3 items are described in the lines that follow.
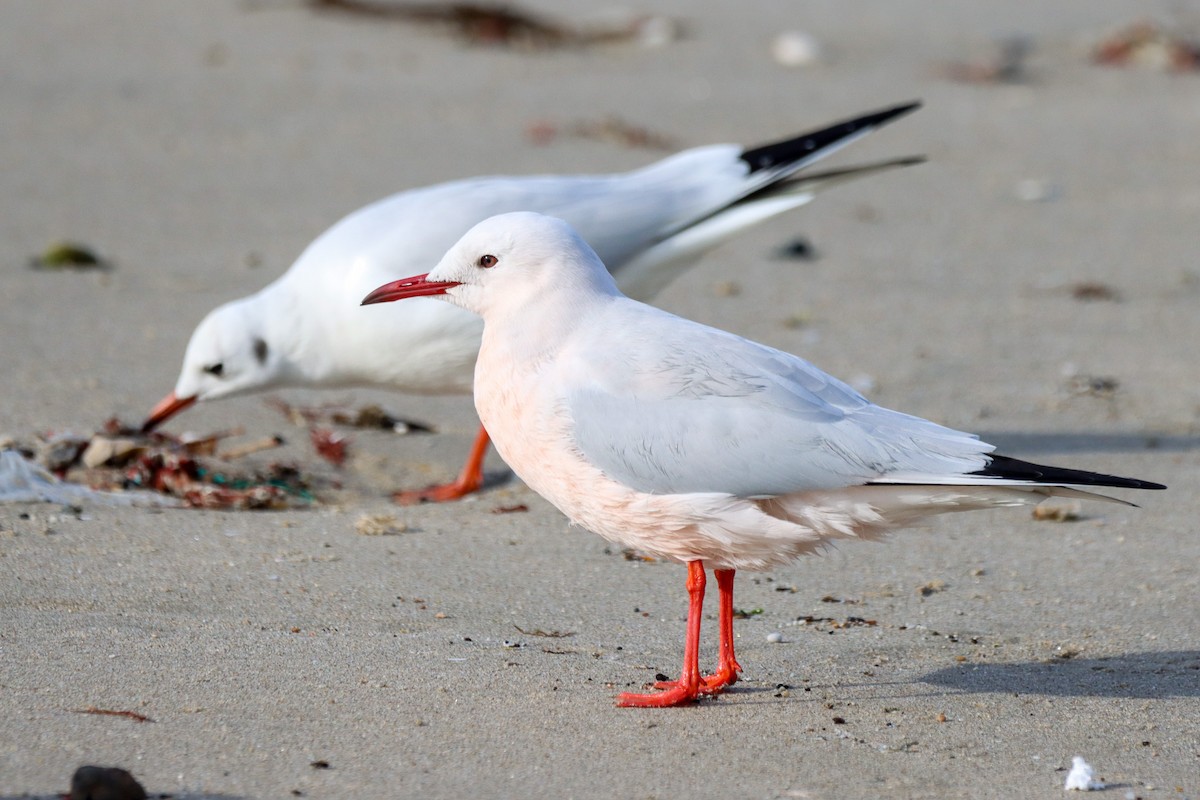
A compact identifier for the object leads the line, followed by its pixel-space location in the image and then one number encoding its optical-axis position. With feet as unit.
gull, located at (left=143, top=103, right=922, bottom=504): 37.24
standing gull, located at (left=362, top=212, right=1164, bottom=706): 23.04
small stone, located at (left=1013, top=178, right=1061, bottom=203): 64.34
